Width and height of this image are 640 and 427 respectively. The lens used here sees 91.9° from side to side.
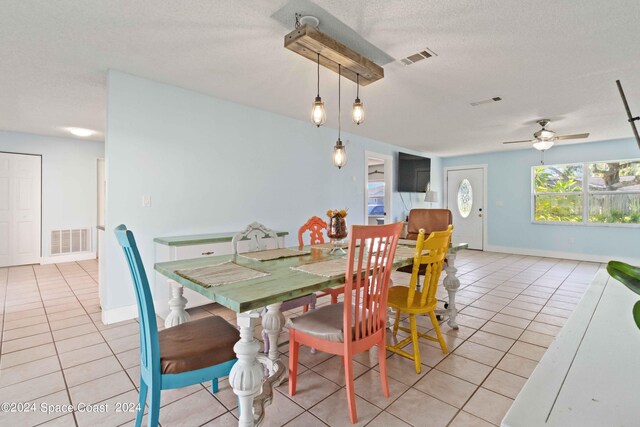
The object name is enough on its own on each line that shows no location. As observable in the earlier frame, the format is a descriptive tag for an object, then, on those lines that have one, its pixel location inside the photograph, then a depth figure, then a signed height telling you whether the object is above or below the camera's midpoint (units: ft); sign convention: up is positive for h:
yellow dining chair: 6.81 -1.90
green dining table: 4.28 -1.24
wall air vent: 18.57 -1.90
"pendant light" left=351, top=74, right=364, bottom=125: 7.62 +2.47
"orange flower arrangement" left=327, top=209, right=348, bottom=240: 7.51 -0.33
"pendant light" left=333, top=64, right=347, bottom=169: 8.57 +1.59
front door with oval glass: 24.04 +0.69
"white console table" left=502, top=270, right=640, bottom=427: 1.87 -1.20
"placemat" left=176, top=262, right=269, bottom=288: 5.11 -1.14
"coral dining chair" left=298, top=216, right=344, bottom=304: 9.51 -0.56
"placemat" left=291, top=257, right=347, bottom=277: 5.60 -1.11
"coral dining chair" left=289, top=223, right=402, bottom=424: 5.31 -2.07
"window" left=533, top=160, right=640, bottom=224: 18.29 +1.29
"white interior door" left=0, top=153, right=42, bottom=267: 17.04 +0.05
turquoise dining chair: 4.30 -2.09
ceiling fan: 14.19 +3.55
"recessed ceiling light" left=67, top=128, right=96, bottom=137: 16.19 +4.21
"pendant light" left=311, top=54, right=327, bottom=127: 7.27 +2.34
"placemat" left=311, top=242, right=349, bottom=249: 8.59 -0.98
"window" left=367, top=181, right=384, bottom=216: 26.14 +1.22
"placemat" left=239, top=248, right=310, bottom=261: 7.13 -1.04
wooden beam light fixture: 6.54 +3.73
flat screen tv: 21.48 +2.83
